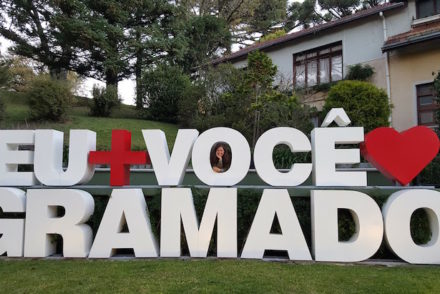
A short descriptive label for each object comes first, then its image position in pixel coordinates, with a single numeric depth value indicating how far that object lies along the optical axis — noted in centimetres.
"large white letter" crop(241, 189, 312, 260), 647
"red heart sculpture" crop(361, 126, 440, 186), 658
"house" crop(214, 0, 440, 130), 1456
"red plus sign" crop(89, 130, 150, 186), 700
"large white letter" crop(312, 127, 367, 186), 672
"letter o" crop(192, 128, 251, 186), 693
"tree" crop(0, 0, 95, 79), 2167
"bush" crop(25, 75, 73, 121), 1603
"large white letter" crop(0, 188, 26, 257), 679
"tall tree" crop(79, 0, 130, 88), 2022
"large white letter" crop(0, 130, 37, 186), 713
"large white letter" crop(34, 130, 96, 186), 703
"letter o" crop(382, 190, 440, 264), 629
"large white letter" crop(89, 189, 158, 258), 668
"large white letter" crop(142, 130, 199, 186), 700
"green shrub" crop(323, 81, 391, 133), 1277
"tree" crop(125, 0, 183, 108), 2159
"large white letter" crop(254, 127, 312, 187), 682
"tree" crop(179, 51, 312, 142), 1323
